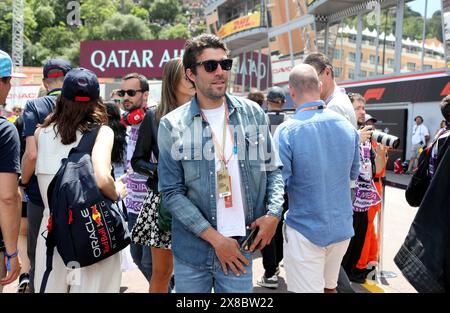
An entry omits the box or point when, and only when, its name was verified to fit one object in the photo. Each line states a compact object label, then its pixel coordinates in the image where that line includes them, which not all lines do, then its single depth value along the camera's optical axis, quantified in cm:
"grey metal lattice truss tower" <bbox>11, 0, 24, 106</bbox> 3378
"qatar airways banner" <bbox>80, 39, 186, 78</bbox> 3578
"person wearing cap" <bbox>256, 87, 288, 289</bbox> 529
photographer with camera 541
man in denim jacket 270
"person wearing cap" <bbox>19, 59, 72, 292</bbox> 374
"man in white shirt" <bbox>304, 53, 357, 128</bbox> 434
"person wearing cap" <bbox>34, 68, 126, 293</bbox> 275
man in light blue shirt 339
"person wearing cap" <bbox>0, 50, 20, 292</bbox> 282
